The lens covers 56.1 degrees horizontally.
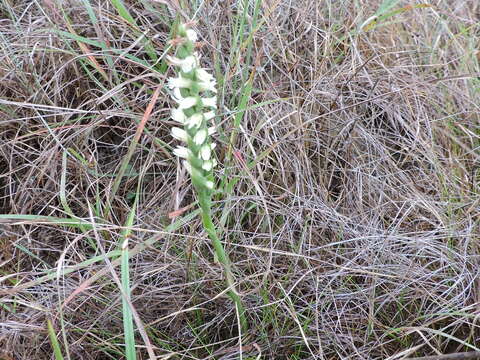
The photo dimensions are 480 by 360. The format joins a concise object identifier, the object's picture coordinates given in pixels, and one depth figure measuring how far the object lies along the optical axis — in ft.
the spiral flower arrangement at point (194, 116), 0.84
